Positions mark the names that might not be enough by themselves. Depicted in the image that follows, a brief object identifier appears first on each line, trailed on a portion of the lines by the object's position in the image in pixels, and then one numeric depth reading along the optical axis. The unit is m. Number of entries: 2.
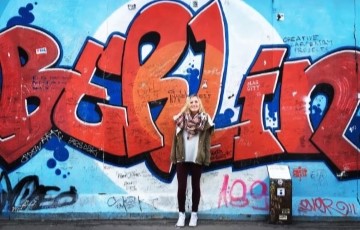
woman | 6.47
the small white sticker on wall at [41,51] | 7.01
